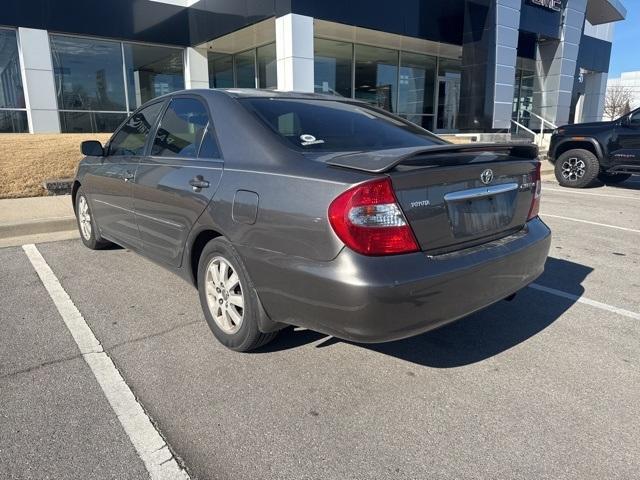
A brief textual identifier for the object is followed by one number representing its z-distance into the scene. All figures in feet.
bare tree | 212.23
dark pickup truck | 32.01
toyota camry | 7.77
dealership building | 43.98
